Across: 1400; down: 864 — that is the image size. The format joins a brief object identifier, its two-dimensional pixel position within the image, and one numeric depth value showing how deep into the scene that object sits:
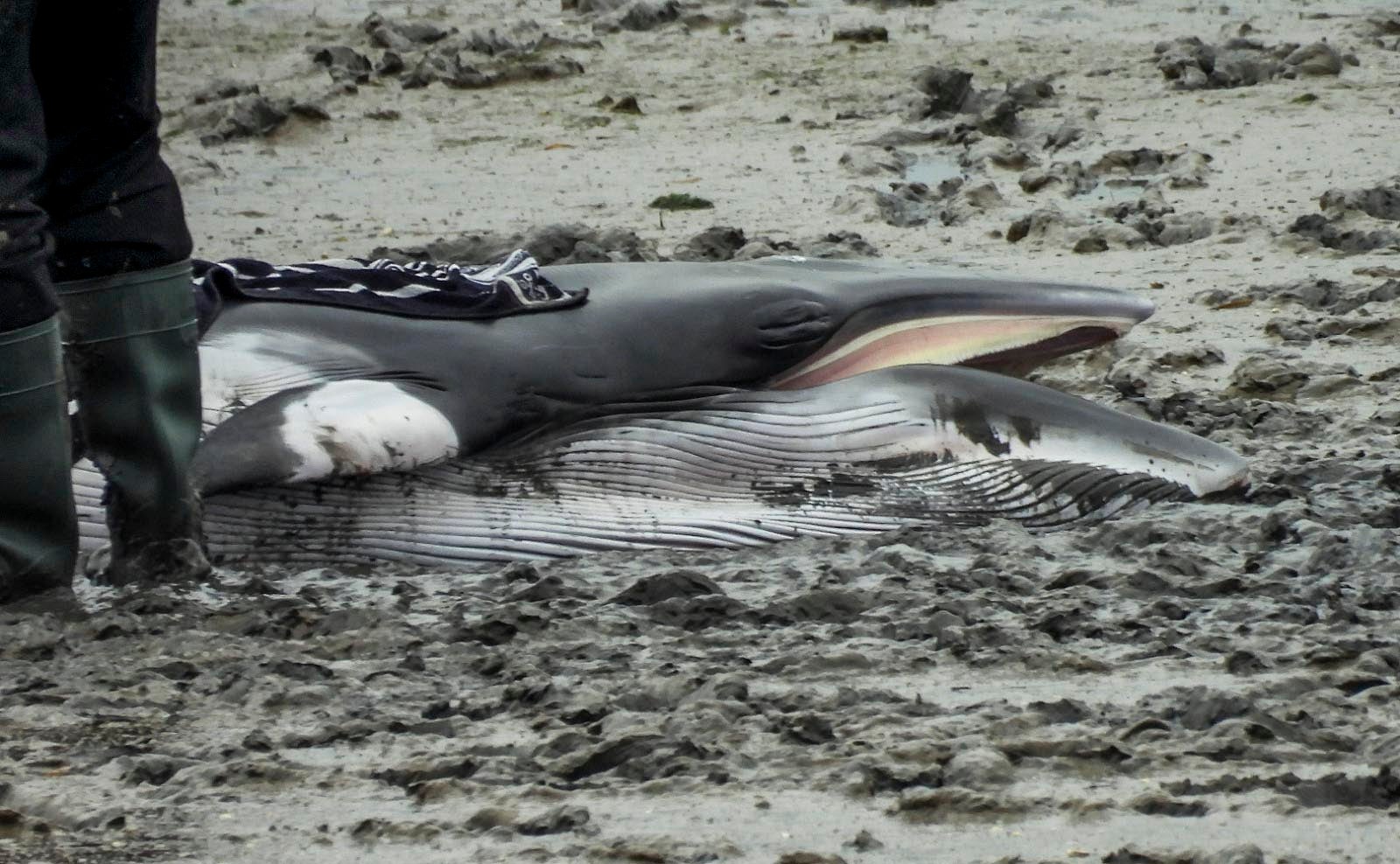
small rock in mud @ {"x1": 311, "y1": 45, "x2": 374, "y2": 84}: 23.41
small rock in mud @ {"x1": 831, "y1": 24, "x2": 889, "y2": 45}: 24.23
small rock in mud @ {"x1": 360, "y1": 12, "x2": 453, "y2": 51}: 24.69
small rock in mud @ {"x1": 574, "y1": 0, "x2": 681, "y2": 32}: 25.27
